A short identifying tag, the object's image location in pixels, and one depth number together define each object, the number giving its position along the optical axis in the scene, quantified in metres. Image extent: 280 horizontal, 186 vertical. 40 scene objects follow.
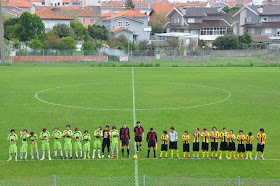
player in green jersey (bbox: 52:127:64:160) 16.92
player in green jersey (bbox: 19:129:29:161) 16.55
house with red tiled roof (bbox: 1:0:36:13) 139.35
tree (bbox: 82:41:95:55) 64.12
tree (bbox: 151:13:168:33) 103.88
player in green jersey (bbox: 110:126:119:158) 17.23
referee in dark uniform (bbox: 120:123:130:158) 17.36
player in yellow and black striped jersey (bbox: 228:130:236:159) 16.80
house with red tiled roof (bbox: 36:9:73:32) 90.27
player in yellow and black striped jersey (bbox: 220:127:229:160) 16.95
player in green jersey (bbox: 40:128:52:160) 16.75
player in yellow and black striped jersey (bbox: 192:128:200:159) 16.67
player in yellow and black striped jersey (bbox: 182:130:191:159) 16.80
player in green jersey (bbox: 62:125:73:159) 16.92
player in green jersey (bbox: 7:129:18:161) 16.59
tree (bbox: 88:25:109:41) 83.38
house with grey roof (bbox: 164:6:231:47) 87.06
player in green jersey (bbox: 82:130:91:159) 16.95
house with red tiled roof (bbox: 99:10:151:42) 84.50
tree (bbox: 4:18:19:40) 70.62
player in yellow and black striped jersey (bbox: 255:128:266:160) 16.75
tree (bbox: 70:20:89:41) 81.50
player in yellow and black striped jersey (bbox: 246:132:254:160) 16.83
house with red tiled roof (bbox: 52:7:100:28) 123.61
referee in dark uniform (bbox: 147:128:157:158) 16.94
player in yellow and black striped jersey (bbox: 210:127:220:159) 16.86
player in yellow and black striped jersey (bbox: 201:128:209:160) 16.97
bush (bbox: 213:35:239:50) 72.18
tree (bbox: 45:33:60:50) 65.44
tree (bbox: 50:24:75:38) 77.29
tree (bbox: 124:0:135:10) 129.74
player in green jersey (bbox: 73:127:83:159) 16.89
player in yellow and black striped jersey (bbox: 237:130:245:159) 16.80
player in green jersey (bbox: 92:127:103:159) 17.08
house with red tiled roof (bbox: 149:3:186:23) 131.25
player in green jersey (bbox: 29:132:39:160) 16.72
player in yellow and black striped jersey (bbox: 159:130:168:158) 16.86
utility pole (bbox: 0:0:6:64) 53.58
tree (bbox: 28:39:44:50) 63.59
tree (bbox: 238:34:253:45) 77.94
